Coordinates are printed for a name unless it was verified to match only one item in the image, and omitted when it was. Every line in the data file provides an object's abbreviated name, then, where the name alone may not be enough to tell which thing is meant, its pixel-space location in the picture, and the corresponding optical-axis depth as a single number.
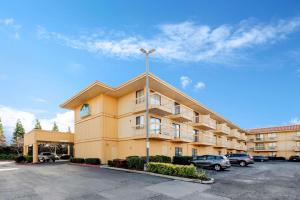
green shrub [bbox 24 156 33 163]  32.44
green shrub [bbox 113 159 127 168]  21.55
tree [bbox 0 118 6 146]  52.22
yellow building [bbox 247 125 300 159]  54.12
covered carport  31.38
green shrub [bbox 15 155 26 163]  34.10
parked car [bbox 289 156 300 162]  47.75
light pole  18.27
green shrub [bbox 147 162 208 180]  15.08
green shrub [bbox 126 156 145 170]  19.56
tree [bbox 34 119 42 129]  70.69
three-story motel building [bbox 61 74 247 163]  24.67
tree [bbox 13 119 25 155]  64.79
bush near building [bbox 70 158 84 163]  27.33
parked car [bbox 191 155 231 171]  22.02
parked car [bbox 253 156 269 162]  48.47
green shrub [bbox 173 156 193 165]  26.12
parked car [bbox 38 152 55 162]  34.72
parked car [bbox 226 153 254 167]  29.98
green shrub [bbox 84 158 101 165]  24.58
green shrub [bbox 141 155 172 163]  21.92
